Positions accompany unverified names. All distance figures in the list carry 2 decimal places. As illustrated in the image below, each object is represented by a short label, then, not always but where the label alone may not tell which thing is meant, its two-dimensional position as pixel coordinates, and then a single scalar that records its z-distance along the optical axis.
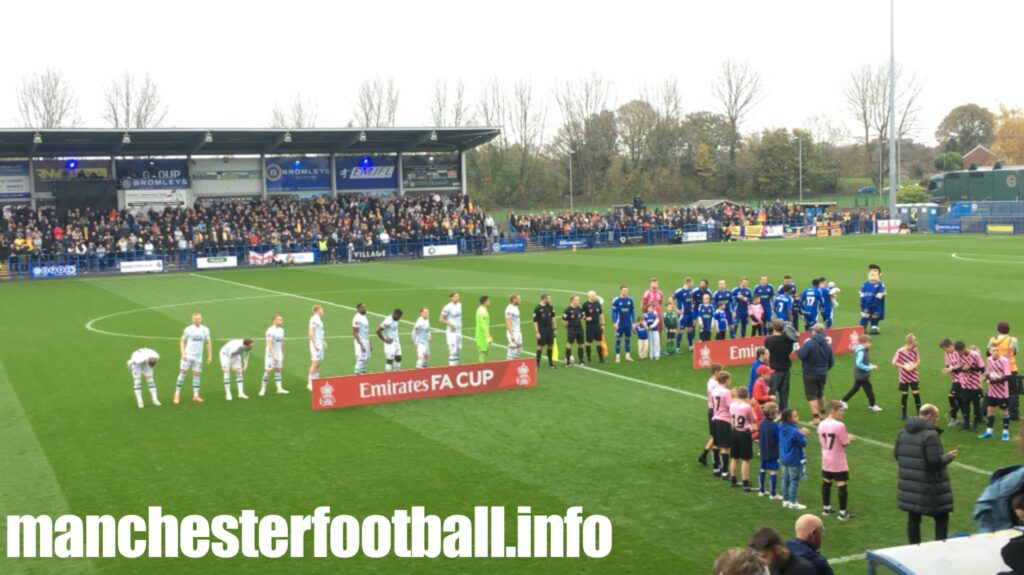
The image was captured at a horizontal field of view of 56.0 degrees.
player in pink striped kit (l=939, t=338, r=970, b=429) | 15.72
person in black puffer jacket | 10.06
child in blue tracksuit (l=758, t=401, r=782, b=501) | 12.24
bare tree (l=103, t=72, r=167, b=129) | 90.94
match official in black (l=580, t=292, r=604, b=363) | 22.36
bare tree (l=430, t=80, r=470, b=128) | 99.38
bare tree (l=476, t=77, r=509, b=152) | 100.88
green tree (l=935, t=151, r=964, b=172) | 103.19
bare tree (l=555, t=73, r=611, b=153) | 101.56
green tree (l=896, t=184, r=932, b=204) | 87.62
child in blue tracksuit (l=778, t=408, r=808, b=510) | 11.86
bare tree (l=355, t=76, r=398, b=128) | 100.94
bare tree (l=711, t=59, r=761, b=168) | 104.19
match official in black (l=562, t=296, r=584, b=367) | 22.27
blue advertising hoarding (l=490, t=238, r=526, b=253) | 61.83
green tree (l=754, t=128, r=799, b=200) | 96.62
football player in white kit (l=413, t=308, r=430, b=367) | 20.69
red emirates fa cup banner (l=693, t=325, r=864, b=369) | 21.25
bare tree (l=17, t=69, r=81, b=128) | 87.75
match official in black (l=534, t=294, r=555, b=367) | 22.08
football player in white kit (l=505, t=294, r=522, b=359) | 21.64
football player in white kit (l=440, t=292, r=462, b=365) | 21.38
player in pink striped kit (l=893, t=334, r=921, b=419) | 16.19
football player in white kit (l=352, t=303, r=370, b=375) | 20.02
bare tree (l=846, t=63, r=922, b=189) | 105.12
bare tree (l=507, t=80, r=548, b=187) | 100.88
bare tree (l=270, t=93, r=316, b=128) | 101.88
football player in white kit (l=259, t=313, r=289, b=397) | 19.64
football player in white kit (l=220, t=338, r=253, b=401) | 19.41
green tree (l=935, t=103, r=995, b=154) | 120.88
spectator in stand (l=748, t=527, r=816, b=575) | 6.16
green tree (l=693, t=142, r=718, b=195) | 100.50
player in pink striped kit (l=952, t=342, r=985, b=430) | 15.48
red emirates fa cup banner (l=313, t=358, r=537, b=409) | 18.38
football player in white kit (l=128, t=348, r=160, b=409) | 18.56
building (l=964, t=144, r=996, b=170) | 109.75
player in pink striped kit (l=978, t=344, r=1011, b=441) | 15.25
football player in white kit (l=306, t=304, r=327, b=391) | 19.67
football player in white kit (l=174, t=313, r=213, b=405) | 19.25
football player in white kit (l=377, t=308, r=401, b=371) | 20.30
